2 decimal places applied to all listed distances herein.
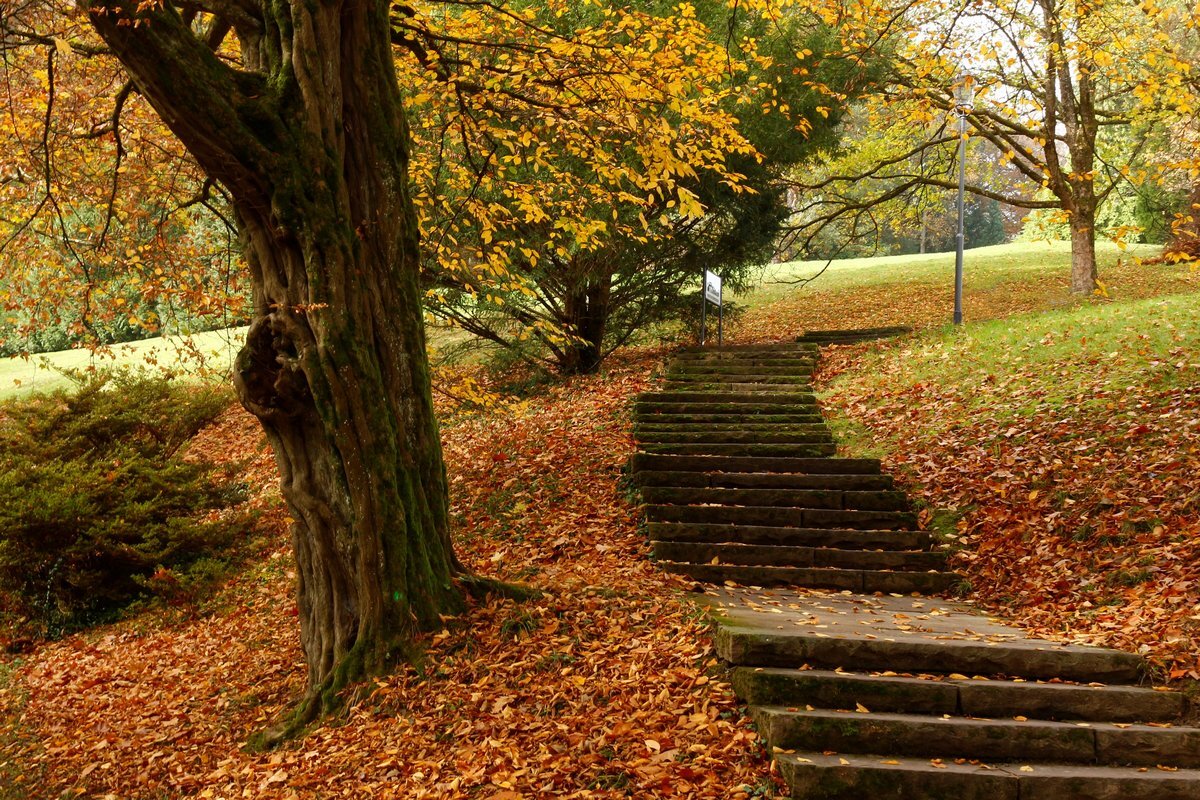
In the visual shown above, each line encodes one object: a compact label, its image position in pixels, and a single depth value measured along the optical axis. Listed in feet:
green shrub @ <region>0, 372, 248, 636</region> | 31.45
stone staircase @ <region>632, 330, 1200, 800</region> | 14.37
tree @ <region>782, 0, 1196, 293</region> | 34.86
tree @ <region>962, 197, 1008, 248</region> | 160.45
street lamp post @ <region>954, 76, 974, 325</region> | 52.21
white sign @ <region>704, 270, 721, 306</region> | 49.47
